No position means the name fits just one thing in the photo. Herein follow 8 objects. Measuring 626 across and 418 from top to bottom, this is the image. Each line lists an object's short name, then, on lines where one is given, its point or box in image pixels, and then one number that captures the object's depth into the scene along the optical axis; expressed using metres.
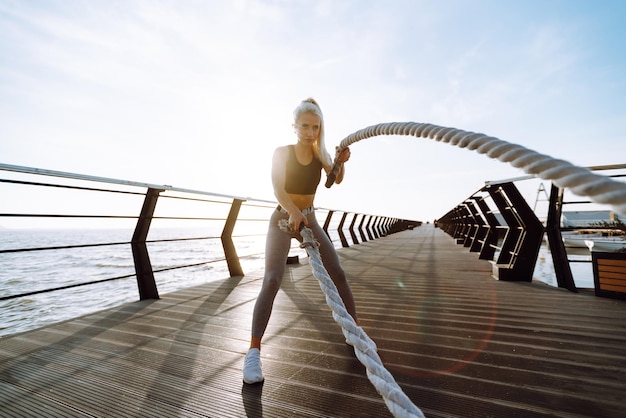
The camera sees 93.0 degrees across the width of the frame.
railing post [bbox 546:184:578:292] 3.60
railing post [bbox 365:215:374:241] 15.55
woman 1.83
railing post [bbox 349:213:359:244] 12.44
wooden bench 3.10
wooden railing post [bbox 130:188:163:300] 3.65
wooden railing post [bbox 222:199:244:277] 5.13
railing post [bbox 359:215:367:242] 14.02
